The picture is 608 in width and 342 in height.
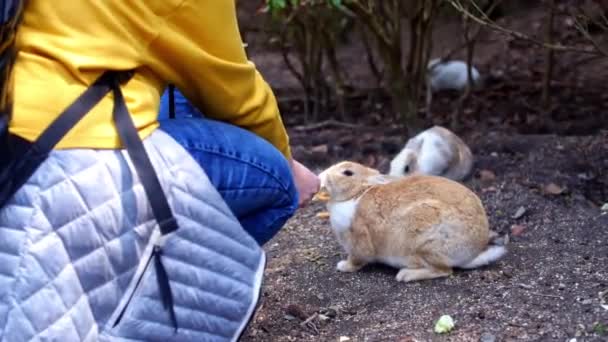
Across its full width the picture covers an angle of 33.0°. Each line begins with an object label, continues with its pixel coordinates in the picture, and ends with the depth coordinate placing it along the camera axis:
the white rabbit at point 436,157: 5.41
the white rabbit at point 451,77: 7.96
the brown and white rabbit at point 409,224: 3.73
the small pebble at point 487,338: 3.18
